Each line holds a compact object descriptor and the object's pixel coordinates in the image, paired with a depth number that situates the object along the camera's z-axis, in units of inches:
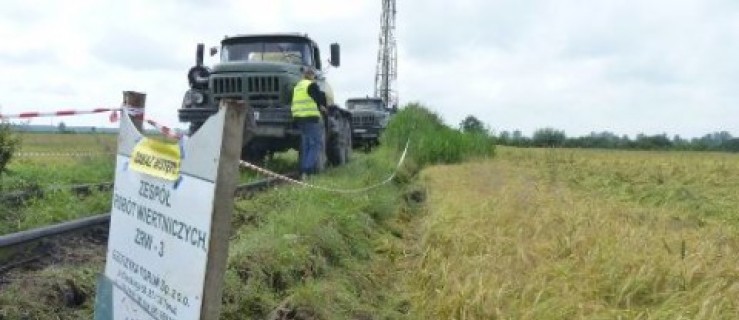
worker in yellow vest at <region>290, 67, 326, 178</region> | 424.5
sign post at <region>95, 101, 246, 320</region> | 95.9
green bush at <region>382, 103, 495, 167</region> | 733.9
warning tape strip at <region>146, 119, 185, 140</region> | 118.8
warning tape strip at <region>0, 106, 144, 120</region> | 142.7
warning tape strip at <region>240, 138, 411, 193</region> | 303.3
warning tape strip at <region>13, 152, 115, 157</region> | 525.3
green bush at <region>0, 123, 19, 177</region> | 304.0
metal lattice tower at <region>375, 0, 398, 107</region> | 1569.9
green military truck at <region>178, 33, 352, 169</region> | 447.8
